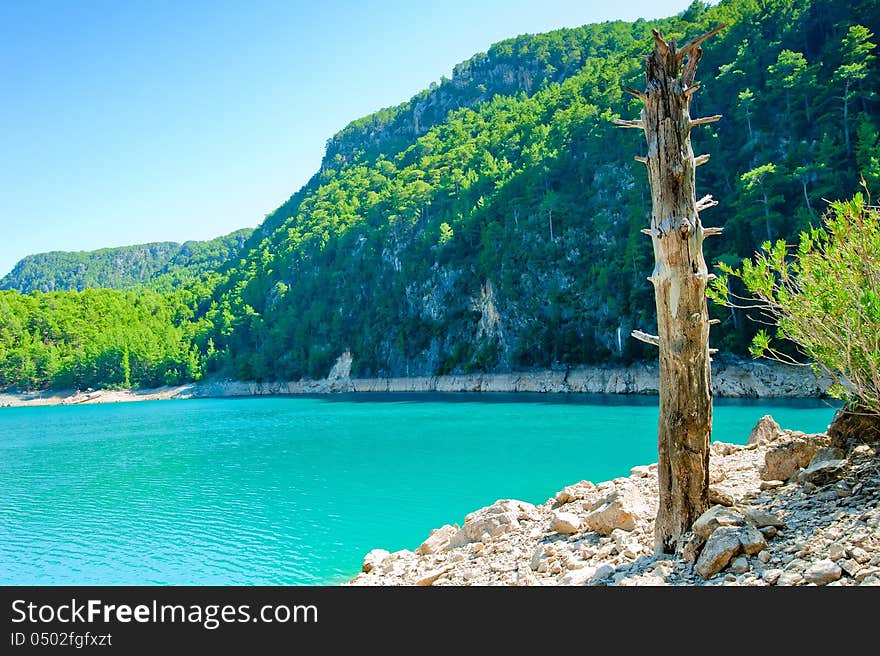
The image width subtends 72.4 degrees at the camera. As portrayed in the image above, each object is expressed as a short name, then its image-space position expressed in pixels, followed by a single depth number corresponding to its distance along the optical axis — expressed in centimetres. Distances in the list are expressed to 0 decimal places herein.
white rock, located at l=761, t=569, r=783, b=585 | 444
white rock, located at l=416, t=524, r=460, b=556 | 958
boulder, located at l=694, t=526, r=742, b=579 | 488
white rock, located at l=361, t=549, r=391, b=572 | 990
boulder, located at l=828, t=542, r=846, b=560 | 447
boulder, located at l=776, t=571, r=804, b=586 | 431
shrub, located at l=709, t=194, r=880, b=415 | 617
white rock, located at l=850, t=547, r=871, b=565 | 431
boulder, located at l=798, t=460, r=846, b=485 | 630
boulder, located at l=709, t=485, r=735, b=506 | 616
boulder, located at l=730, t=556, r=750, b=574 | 477
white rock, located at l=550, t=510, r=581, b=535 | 781
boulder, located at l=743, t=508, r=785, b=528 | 530
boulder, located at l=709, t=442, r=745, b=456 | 1116
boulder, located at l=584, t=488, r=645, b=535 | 720
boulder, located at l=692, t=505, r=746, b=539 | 525
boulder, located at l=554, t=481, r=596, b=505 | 1005
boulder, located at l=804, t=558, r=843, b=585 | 422
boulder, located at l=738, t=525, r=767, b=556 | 491
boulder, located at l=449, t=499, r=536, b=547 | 899
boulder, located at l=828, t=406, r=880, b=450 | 710
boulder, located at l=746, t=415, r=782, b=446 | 1109
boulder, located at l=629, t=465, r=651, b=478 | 1095
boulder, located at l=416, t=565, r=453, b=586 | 764
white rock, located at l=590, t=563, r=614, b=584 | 572
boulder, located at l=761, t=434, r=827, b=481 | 739
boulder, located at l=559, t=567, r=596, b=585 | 579
